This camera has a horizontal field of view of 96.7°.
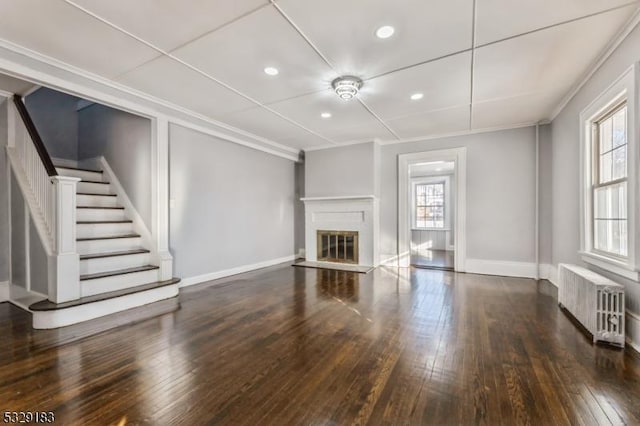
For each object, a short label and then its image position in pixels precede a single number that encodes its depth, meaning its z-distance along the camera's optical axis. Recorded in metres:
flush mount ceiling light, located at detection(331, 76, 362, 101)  3.16
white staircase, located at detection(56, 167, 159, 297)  3.41
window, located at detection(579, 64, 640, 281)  2.36
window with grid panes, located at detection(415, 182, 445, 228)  8.62
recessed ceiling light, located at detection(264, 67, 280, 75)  2.96
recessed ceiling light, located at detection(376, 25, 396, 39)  2.32
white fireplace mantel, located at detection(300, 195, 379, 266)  5.78
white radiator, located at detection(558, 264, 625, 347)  2.36
